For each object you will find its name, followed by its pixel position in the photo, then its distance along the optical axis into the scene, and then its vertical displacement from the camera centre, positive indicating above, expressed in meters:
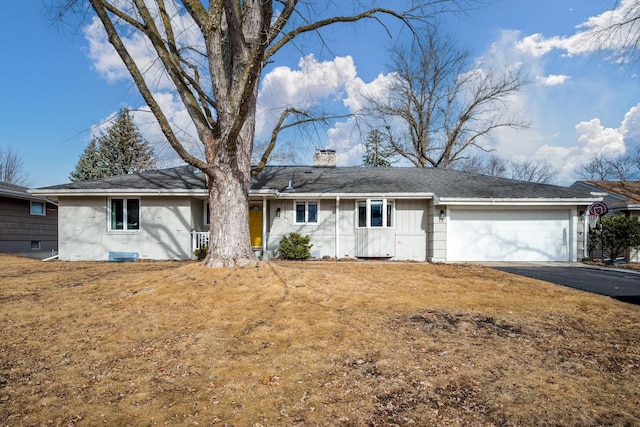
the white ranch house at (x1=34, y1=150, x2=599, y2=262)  11.98 -0.33
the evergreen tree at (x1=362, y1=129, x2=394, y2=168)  34.52 +5.67
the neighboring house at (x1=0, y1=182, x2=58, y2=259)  14.51 -0.66
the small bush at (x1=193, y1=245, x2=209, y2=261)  11.61 -1.46
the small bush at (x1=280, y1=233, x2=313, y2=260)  12.02 -1.33
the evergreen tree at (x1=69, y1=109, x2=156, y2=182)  30.66 +5.21
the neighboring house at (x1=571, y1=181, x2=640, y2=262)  14.18 +0.84
